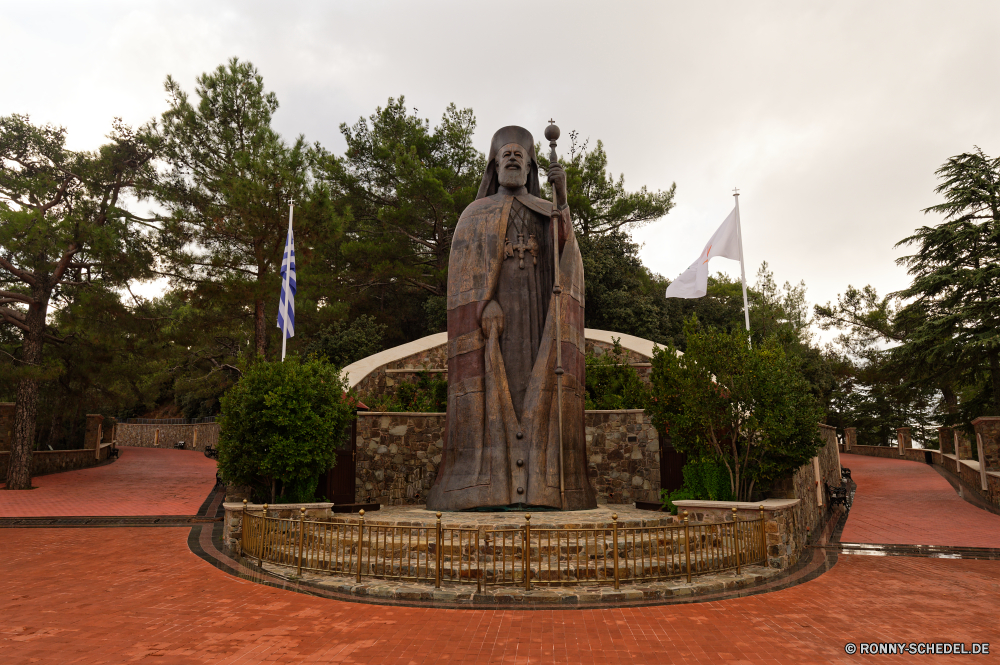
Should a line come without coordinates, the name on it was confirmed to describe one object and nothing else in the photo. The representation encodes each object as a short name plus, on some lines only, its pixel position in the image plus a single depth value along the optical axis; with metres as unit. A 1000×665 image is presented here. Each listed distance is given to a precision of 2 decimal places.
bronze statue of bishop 11.04
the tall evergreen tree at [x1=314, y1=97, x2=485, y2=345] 28.61
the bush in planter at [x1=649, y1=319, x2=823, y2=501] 11.22
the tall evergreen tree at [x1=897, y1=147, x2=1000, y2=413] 19.88
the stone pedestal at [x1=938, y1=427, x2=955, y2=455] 26.70
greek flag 16.47
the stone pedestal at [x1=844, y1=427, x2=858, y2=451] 37.25
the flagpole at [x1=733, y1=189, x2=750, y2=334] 17.43
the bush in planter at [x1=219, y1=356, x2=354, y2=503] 12.57
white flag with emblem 17.83
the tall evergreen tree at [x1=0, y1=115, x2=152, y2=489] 19.95
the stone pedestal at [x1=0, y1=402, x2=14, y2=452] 22.77
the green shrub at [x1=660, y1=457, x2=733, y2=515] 11.96
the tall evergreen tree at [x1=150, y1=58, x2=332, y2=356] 22.22
